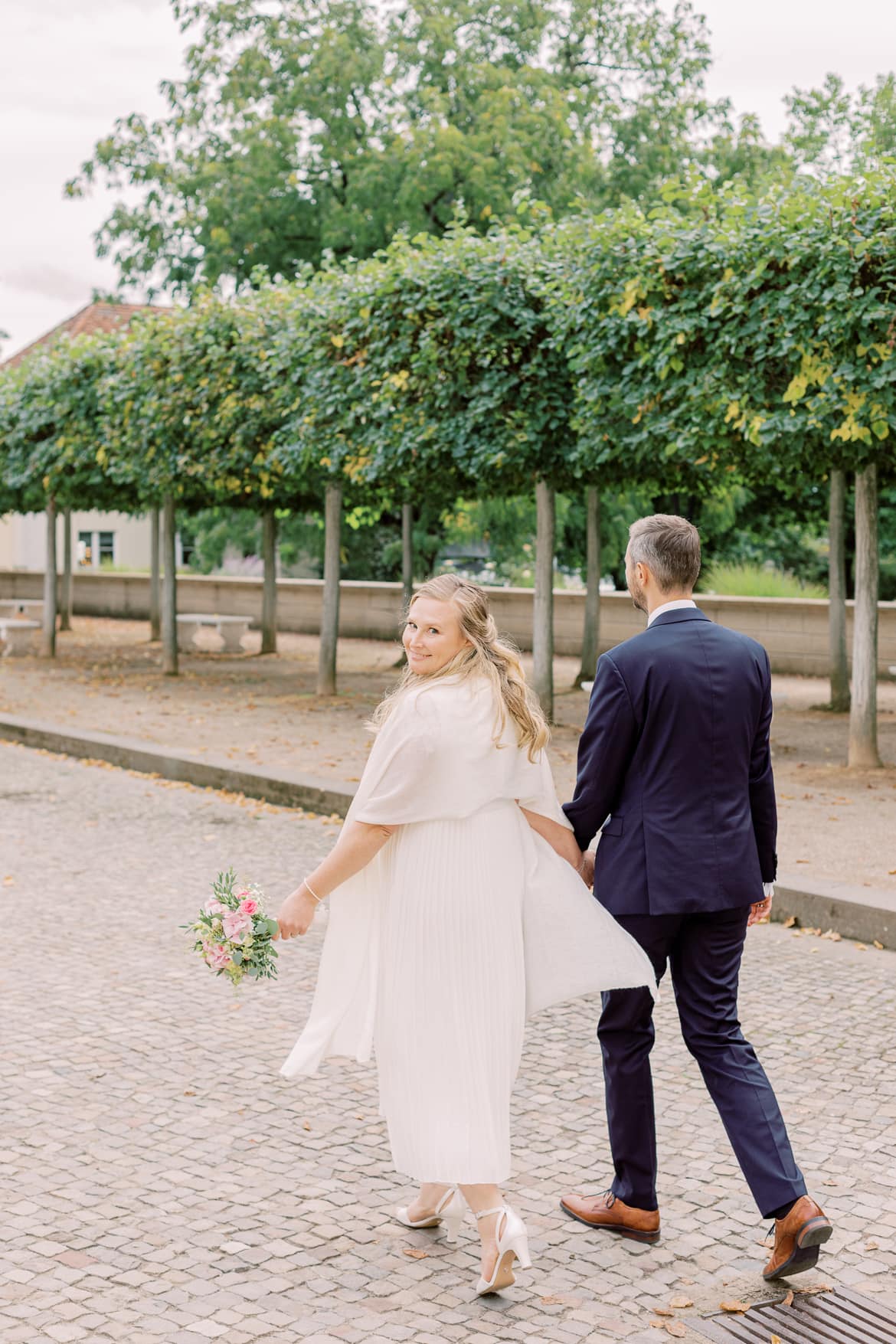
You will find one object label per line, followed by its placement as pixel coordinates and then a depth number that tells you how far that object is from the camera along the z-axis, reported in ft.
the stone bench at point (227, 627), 85.05
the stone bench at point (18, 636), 81.46
